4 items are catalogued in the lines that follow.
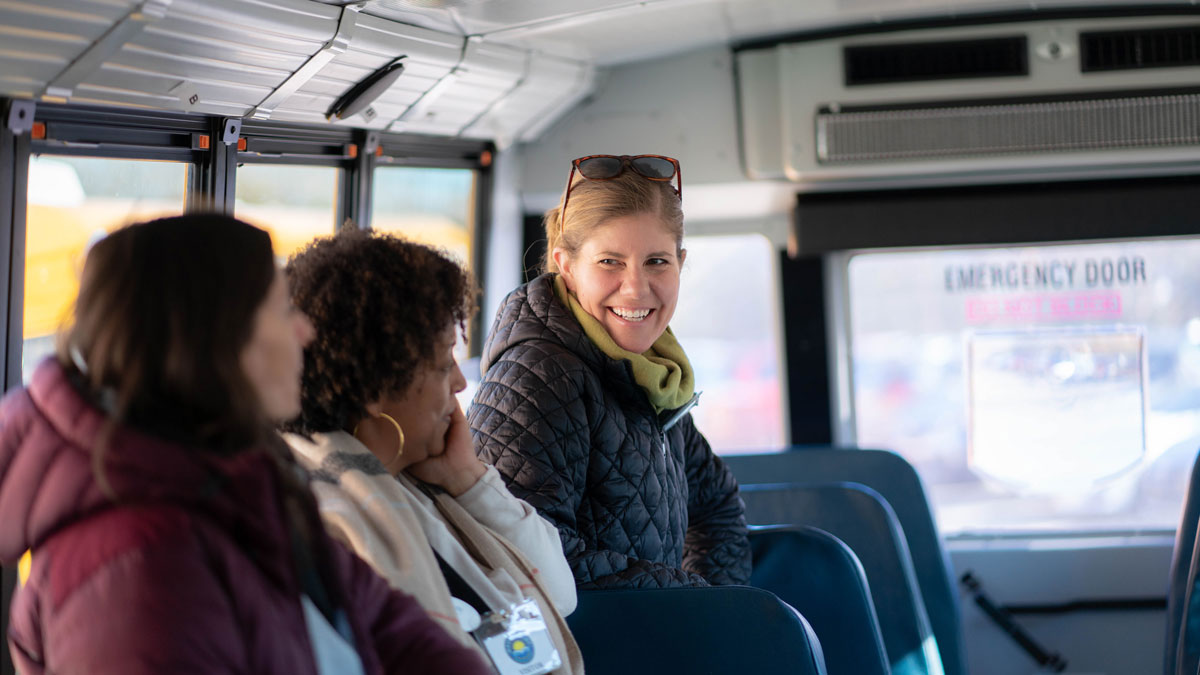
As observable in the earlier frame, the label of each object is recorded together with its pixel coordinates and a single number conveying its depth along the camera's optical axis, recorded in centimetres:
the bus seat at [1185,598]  315
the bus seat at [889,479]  374
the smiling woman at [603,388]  208
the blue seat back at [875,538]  323
